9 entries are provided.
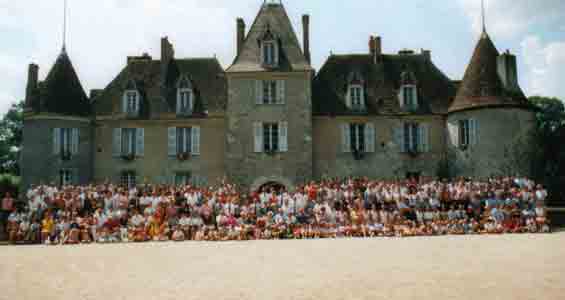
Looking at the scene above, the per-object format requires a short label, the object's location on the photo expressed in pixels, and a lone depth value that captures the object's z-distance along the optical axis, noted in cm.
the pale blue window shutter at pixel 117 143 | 2453
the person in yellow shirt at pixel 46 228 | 1580
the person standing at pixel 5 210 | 1705
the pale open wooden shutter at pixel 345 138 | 2394
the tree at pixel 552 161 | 2222
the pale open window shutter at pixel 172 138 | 2452
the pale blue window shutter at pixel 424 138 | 2403
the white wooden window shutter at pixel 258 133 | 2320
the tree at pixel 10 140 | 4188
